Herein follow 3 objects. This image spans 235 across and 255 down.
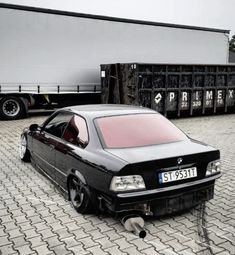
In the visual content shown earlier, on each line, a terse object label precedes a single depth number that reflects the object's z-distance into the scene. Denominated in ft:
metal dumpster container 40.11
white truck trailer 40.11
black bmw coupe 12.48
